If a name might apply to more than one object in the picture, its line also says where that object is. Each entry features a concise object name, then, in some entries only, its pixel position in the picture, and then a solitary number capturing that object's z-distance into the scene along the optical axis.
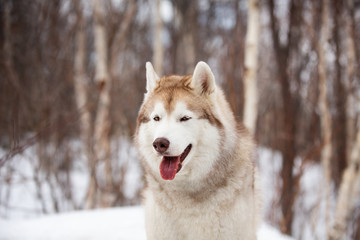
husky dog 2.09
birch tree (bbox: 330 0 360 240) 4.98
